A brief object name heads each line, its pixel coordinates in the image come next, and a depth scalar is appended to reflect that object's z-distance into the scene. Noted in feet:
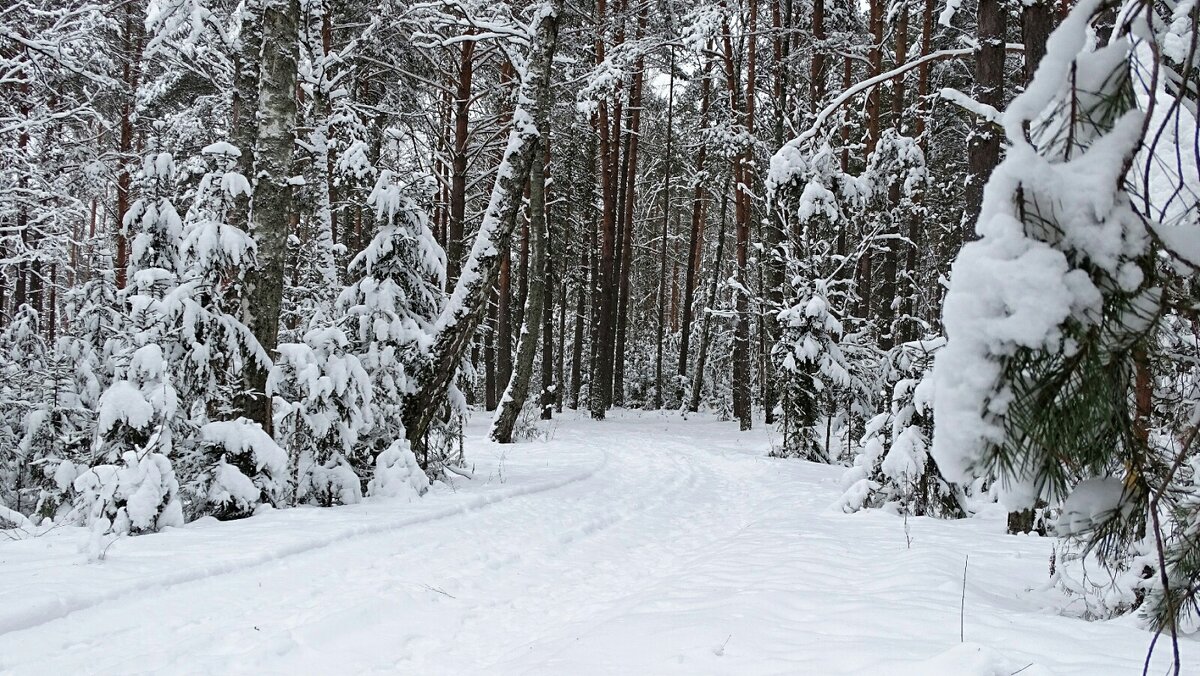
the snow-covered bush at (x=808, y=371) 40.52
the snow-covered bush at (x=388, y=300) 26.00
